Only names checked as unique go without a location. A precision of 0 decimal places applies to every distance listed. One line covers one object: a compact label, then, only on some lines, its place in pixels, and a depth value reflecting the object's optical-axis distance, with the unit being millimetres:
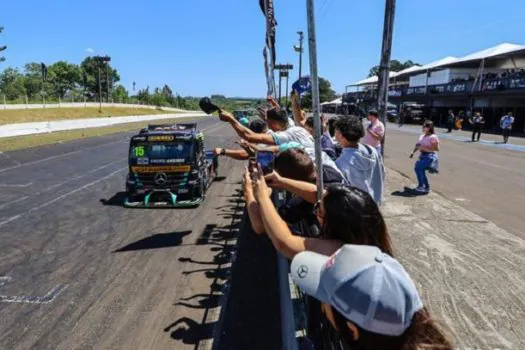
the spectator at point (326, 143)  6493
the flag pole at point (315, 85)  3434
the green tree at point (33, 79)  86688
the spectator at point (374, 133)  9188
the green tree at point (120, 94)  114512
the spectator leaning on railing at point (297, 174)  3879
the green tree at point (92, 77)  115150
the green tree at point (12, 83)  72250
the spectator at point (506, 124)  27152
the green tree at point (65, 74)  105938
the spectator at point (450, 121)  38397
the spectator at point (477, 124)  30047
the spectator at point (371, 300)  1701
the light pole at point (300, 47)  46219
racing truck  11484
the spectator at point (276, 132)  5547
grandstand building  38875
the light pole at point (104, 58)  55897
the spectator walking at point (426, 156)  11938
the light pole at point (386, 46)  10812
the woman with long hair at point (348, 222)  2305
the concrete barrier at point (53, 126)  30734
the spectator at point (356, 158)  5254
